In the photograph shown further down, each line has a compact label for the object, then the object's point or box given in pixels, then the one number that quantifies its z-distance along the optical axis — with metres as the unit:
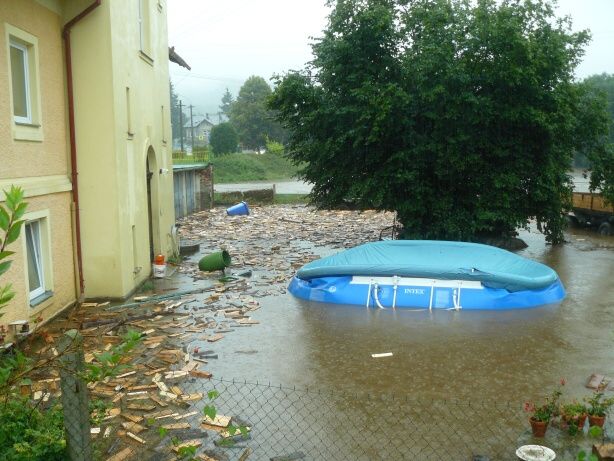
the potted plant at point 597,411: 6.88
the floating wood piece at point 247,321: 12.25
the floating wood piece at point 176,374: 9.02
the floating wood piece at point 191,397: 8.10
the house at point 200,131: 141.45
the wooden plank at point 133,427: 7.05
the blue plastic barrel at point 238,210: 32.62
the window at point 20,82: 10.58
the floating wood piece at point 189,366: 9.36
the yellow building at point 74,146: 10.36
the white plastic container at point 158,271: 16.22
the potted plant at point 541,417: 6.80
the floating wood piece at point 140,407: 7.78
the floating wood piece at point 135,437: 6.75
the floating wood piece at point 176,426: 7.18
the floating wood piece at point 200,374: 9.04
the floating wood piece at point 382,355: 10.20
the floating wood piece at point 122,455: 6.31
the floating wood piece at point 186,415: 7.50
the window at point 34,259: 11.09
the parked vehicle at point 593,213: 26.06
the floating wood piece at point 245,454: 6.38
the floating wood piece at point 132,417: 7.38
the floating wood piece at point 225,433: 6.85
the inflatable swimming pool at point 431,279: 13.24
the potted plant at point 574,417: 6.86
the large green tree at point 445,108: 18.16
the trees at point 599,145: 20.75
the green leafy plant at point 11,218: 2.96
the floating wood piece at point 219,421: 7.18
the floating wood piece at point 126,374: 8.96
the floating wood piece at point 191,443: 6.54
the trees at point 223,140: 75.62
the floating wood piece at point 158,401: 7.93
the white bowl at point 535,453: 5.92
